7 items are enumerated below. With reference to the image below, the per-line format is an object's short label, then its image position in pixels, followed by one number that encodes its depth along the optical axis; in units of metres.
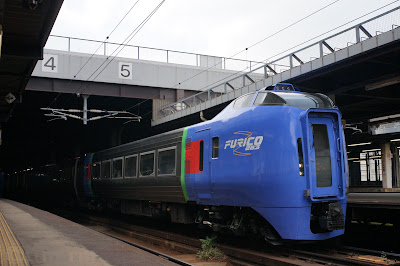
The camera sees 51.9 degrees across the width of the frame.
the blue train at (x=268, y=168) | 7.89
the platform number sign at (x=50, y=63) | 22.19
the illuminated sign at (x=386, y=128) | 17.25
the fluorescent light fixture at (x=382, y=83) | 12.84
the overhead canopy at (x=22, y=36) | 8.79
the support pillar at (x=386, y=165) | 25.23
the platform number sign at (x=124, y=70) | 24.02
